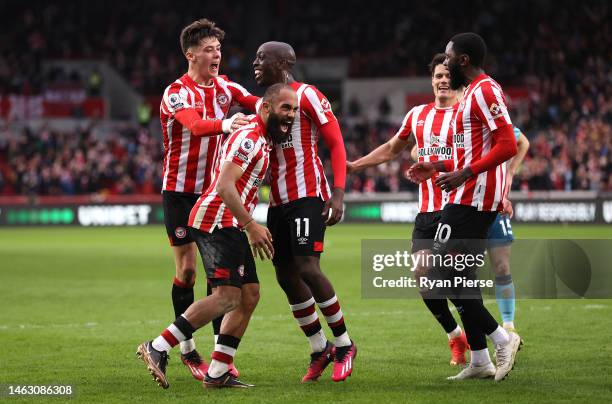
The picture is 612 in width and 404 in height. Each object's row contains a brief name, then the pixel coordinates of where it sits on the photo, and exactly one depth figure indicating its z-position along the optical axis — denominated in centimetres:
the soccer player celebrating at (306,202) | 1524
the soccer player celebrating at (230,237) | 1411
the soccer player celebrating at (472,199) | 1496
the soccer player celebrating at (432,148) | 1698
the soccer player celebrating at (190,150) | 1656
